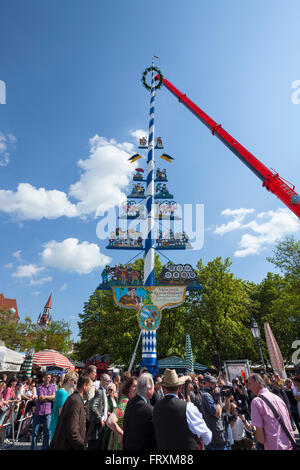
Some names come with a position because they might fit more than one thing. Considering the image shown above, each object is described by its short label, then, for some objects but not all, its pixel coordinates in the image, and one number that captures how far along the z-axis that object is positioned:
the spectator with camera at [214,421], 4.92
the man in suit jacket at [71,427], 3.54
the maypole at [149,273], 17.55
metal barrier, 7.95
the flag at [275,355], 14.16
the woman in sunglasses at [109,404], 4.52
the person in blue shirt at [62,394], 5.01
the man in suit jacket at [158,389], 7.53
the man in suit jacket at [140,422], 3.27
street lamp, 15.35
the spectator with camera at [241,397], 8.29
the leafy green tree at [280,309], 21.42
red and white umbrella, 14.50
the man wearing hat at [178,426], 2.99
